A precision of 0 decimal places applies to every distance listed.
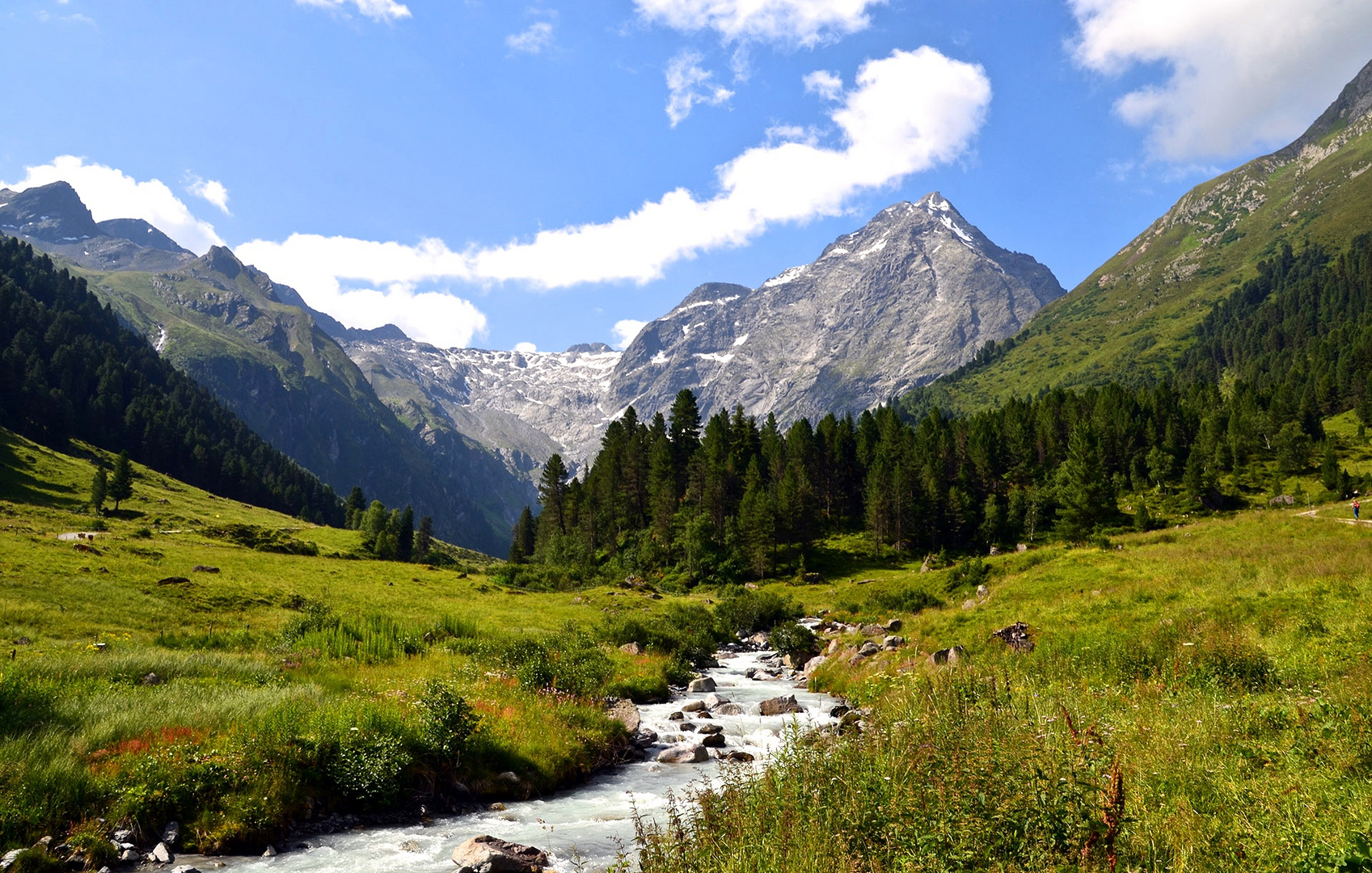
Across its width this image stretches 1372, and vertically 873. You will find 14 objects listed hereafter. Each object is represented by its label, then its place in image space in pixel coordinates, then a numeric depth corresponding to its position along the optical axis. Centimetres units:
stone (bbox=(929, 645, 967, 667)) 2352
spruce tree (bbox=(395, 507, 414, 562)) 12331
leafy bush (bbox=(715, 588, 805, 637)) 5538
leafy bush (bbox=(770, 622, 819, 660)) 4031
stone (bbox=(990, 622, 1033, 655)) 2430
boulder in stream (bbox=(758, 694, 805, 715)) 2577
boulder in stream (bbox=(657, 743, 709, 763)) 2012
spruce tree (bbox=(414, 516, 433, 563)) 14488
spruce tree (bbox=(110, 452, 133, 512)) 10319
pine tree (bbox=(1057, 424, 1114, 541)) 8112
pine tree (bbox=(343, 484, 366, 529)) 16038
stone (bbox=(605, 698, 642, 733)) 2288
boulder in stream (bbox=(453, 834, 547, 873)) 1187
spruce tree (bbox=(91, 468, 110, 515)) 9850
